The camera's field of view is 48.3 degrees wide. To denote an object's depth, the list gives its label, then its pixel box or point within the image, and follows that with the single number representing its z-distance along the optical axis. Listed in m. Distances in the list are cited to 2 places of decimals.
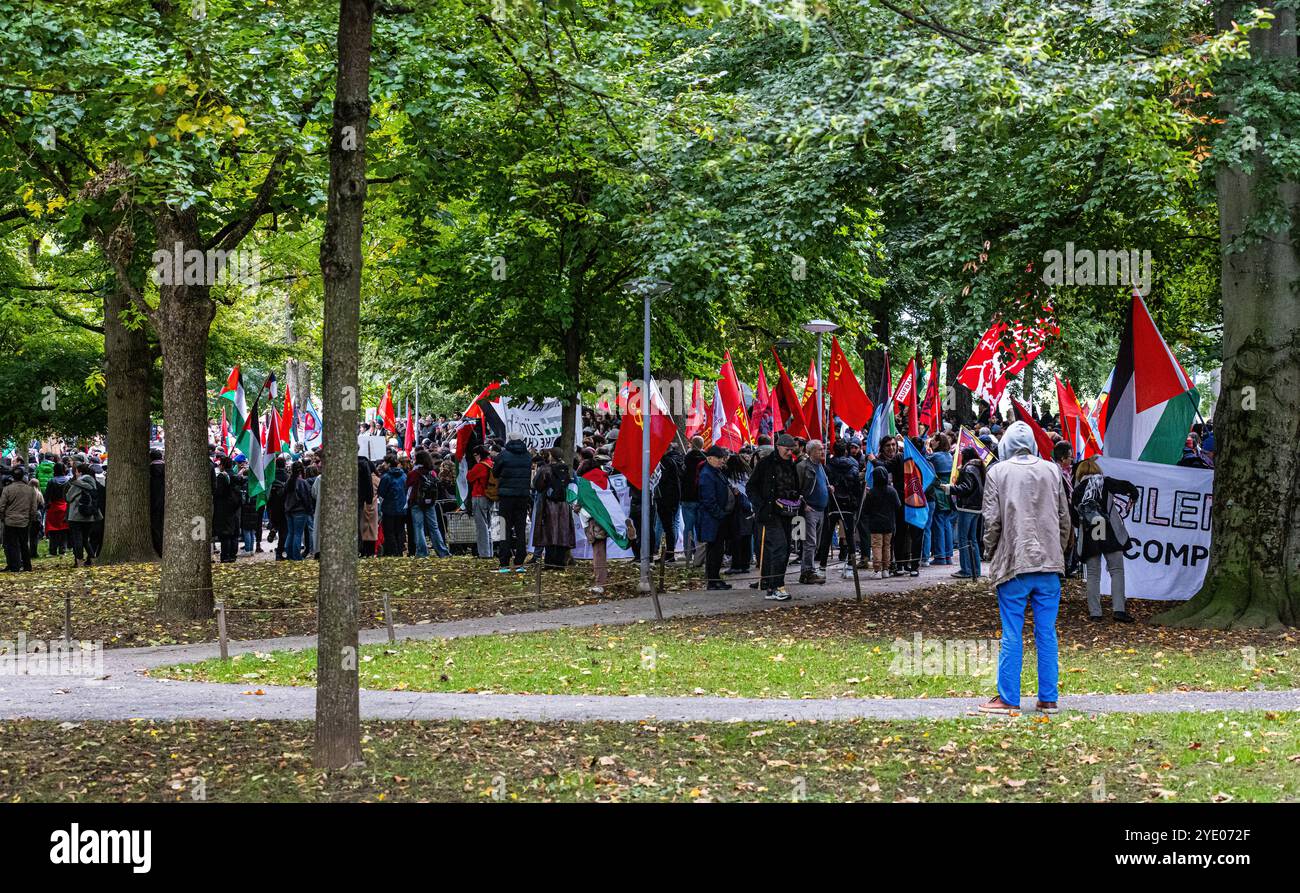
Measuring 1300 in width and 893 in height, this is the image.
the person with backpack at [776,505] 18.22
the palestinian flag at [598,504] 20.11
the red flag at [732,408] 26.43
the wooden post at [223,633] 13.68
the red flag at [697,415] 31.30
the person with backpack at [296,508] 25.86
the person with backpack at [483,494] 24.03
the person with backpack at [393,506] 26.58
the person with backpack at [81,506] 25.66
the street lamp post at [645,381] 18.67
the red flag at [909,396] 28.16
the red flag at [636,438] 19.55
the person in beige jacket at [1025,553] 10.31
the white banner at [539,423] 27.42
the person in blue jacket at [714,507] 19.36
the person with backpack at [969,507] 20.06
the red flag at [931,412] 31.17
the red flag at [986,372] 24.91
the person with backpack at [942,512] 22.17
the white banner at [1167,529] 17.27
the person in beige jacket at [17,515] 25.00
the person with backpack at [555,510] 21.45
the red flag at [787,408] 22.41
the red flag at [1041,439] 18.33
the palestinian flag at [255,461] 23.84
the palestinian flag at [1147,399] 16.72
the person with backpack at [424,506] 26.36
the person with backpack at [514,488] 22.45
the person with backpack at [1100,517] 15.71
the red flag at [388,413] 45.03
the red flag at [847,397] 23.50
